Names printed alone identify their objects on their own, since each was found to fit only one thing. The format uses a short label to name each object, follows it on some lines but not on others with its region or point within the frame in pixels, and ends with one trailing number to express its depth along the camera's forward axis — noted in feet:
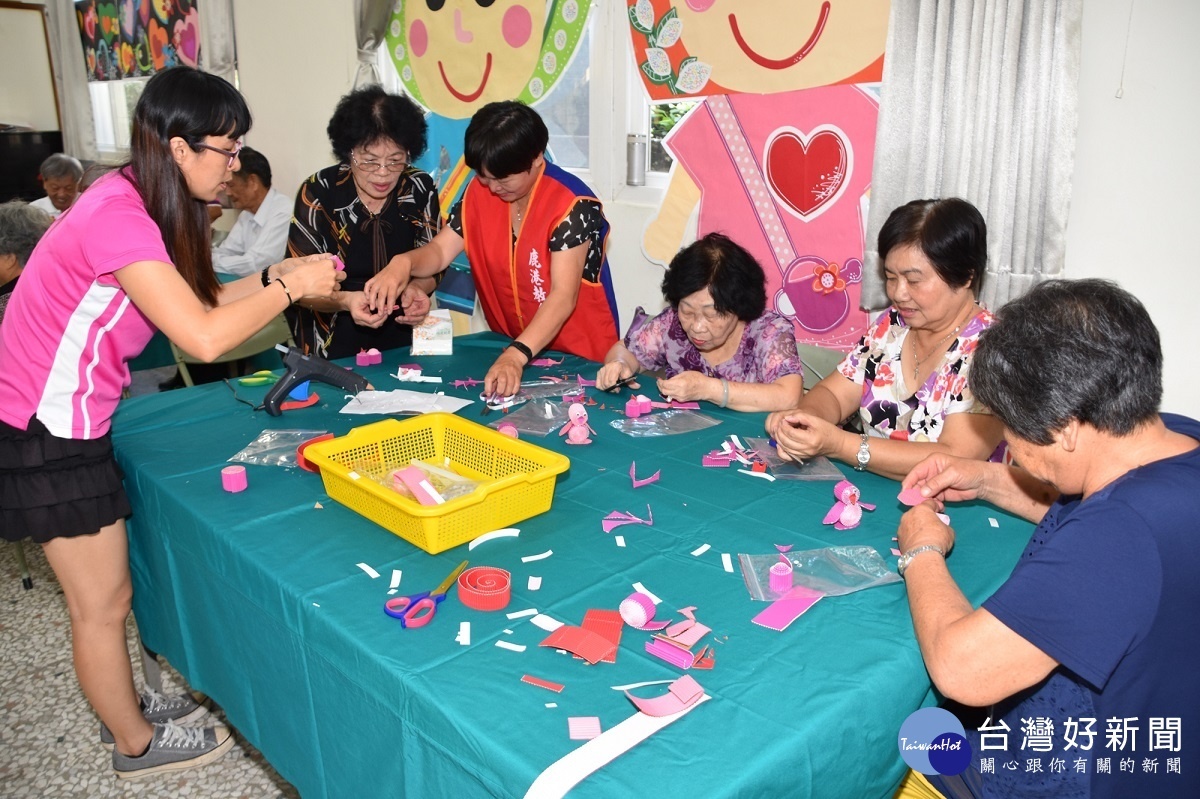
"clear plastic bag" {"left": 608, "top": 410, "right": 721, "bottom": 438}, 7.08
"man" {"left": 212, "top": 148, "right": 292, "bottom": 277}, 16.16
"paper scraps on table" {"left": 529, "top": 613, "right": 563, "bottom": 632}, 4.21
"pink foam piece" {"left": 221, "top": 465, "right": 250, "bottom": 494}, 5.83
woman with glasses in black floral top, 9.18
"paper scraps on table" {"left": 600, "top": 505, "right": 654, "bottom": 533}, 5.28
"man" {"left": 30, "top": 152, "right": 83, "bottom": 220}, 18.98
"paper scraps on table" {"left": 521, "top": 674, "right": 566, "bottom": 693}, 3.75
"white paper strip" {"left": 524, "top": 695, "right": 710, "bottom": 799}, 3.18
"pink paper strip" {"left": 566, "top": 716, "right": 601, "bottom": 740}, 3.44
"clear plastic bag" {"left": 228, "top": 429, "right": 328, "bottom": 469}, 6.39
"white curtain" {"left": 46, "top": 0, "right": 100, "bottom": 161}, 27.12
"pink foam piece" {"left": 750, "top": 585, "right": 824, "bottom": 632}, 4.24
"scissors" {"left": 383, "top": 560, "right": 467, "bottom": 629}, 4.23
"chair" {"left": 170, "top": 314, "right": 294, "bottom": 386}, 11.85
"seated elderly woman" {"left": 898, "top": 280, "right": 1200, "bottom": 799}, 3.44
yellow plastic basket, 4.98
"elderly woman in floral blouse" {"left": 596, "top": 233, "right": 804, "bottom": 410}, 7.61
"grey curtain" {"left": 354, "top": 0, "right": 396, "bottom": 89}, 16.47
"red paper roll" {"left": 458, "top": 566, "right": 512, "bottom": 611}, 4.37
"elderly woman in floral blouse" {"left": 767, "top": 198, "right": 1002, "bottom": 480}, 6.23
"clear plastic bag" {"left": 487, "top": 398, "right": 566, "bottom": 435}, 7.07
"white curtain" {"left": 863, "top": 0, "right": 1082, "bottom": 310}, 8.35
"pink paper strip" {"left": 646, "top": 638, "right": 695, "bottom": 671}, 3.90
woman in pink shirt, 5.49
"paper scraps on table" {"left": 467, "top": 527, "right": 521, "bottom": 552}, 5.09
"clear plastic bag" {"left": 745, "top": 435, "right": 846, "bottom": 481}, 6.15
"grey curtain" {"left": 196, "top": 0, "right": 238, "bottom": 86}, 20.89
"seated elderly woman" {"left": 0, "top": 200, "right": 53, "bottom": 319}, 10.16
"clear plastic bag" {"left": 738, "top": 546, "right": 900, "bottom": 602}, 4.58
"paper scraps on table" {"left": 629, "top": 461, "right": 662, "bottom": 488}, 5.95
